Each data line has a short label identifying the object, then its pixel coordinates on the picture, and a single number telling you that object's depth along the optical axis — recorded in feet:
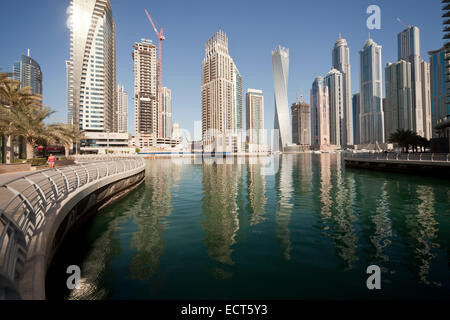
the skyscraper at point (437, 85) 574.56
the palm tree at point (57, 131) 120.43
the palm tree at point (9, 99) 92.68
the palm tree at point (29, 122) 95.40
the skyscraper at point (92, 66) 534.37
